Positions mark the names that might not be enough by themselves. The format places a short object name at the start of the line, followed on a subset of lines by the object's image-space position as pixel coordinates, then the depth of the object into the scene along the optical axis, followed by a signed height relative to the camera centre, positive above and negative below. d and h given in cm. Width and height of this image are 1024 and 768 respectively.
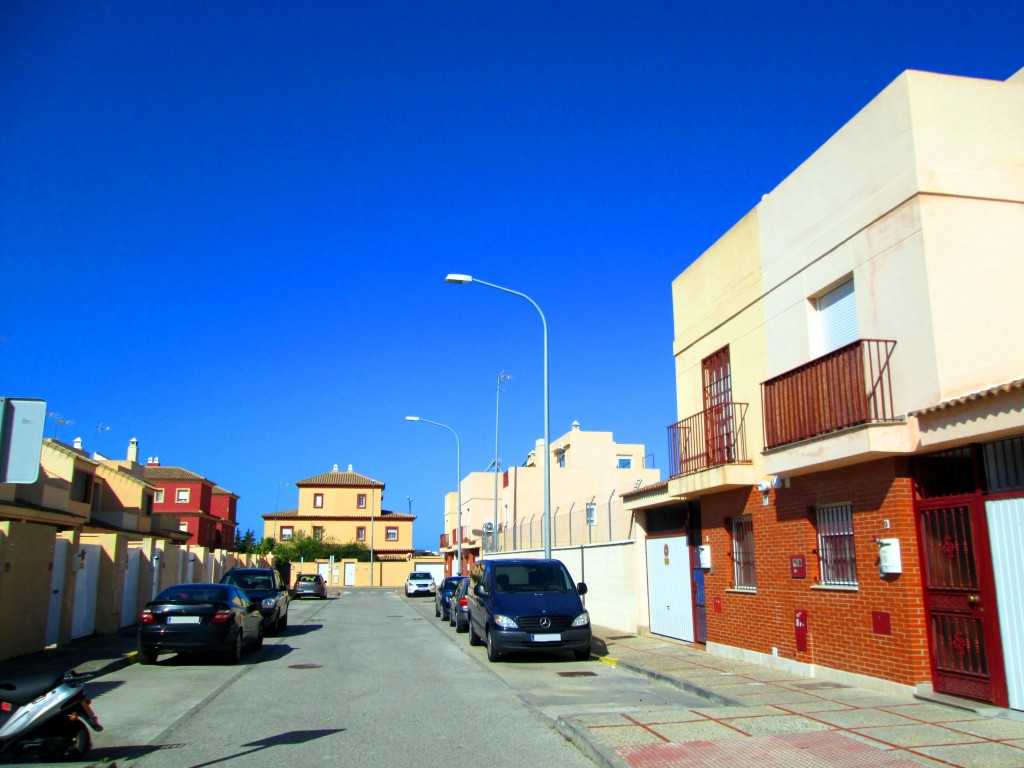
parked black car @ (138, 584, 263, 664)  1495 -121
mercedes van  1510 -105
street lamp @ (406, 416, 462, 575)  4451 +436
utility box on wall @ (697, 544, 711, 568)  1574 -10
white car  5016 -182
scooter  688 -133
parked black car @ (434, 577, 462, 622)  2920 -147
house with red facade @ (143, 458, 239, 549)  6425 +438
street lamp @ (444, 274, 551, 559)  1941 +243
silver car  4931 -185
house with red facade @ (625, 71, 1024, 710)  916 +177
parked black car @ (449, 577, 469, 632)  2384 -159
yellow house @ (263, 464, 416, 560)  8119 +348
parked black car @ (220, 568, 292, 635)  2183 -94
